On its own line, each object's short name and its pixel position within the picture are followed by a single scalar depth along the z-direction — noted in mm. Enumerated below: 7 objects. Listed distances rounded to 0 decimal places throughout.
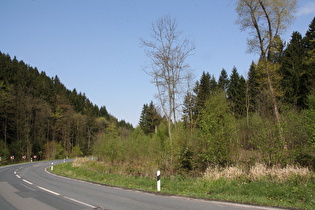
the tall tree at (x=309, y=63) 30977
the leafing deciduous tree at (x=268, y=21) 16656
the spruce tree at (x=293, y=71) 35438
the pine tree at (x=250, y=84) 43384
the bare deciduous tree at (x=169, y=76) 19906
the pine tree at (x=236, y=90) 49562
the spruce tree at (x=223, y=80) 58159
